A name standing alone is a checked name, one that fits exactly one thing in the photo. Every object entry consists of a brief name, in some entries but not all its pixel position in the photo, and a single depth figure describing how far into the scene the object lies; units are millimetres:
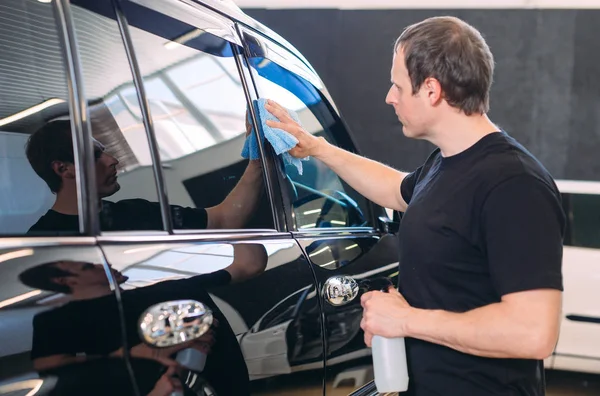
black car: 1107
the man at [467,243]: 1339
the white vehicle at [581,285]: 4406
